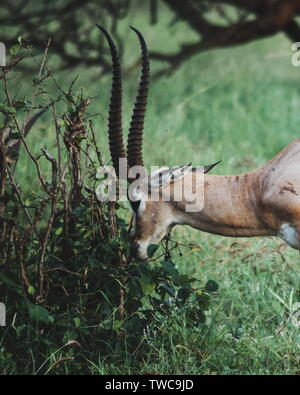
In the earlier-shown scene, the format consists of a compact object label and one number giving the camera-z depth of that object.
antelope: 8.70
